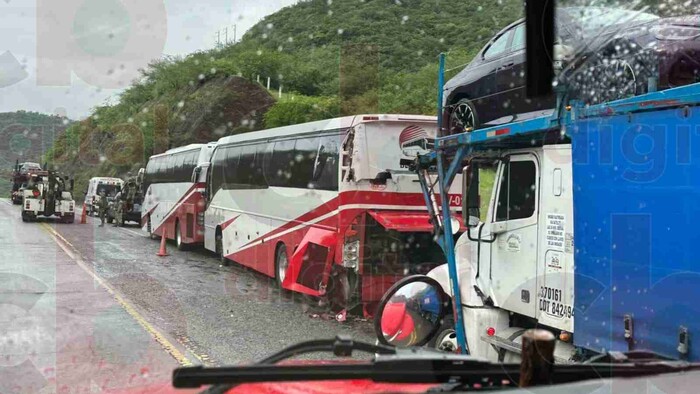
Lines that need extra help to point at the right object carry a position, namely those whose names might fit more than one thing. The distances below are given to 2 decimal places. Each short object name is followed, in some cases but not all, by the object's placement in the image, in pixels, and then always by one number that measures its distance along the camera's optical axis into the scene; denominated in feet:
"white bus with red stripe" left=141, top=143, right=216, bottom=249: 63.16
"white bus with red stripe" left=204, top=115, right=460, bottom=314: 32.50
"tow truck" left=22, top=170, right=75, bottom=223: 97.81
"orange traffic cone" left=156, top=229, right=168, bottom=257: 60.13
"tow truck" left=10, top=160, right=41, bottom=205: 154.67
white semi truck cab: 15.53
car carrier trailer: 11.68
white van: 126.60
